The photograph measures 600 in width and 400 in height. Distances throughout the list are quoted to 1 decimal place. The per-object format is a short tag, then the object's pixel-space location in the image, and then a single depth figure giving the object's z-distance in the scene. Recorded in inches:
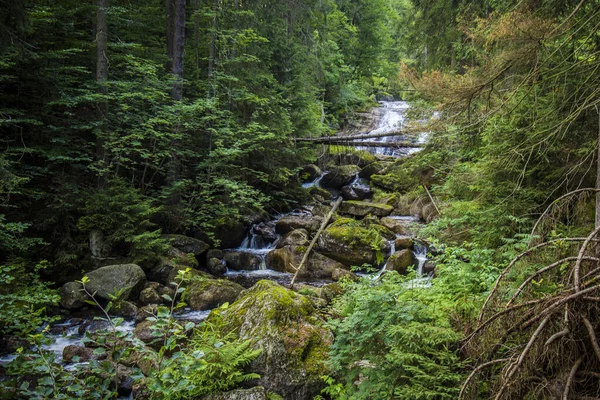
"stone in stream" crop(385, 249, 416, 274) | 387.2
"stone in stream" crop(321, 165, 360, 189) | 714.2
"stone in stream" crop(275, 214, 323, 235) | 508.7
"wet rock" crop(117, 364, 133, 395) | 197.0
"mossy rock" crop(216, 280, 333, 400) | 163.8
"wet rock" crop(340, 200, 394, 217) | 545.7
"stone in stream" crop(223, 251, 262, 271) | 438.9
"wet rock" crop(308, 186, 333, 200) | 682.8
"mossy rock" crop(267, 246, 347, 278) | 411.2
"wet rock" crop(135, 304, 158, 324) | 297.5
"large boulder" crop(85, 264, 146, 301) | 314.7
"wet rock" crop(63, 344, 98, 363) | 229.3
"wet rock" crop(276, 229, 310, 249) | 447.5
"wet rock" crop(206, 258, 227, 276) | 420.2
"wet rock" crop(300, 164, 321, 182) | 748.5
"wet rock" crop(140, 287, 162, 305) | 326.3
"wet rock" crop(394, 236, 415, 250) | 422.6
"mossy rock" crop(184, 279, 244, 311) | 320.2
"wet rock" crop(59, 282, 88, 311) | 310.8
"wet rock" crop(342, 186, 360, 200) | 653.9
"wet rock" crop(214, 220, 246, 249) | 488.1
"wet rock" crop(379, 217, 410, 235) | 470.3
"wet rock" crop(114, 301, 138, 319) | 305.6
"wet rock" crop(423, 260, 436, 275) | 373.4
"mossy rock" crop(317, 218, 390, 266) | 414.9
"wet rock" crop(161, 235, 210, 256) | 430.9
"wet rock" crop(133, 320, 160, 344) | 253.9
